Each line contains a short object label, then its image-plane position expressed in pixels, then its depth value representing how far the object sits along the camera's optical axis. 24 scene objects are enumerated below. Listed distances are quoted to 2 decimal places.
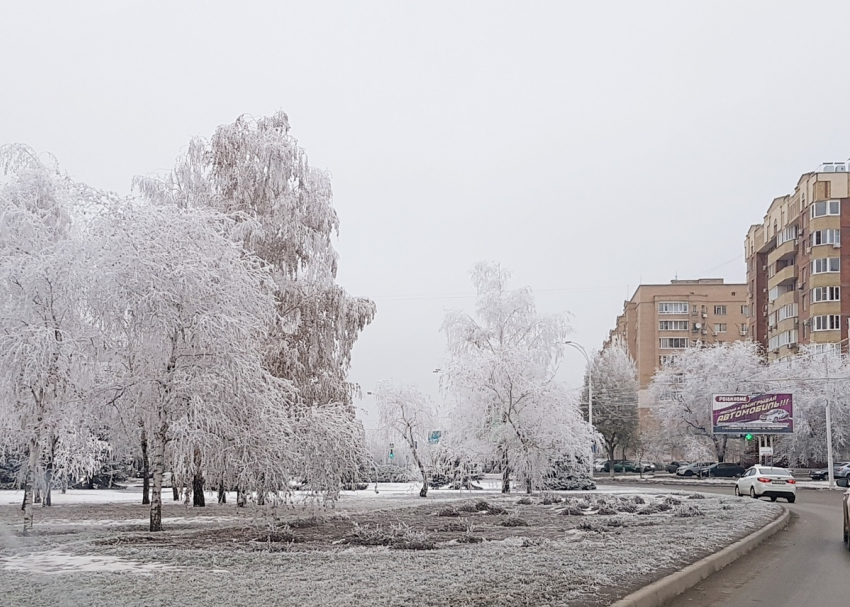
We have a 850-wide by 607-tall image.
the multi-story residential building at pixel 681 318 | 127.88
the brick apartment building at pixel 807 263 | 80.81
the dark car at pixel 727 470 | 73.56
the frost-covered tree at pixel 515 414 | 44.06
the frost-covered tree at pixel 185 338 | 19.06
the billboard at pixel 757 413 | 65.94
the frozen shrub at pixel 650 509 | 25.63
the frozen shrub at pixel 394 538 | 15.59
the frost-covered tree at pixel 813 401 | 71.31
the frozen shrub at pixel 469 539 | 16.62
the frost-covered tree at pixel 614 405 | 85.75
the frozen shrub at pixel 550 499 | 31.16
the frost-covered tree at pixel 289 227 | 31.77
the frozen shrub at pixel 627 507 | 25.94
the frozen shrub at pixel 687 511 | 24.32
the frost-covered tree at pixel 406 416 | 44.84
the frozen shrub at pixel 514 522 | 21.25
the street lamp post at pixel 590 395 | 65.56
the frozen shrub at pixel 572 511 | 25.27
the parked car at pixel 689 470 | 78.22
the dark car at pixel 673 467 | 89.88
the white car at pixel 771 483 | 39.47
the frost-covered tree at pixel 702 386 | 78.75
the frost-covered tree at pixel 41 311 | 19.11
